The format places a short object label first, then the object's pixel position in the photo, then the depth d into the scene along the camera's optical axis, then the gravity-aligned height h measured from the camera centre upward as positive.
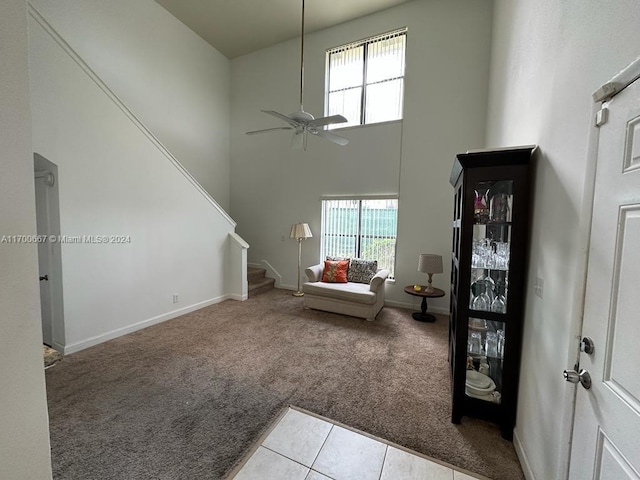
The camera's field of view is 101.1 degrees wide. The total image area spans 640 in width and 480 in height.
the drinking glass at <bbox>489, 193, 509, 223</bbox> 1.87 +0.14
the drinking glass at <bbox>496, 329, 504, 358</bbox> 1.96 -0.87
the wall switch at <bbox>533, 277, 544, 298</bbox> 1.58 -0.36
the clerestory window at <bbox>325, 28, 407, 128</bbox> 4.80 +2.79
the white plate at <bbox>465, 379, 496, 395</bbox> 1.99 -1.23
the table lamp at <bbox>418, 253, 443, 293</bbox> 3.95 -0.57
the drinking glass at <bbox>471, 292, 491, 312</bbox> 1.98 -0.57
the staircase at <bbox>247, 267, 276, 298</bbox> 5.33 -1.29
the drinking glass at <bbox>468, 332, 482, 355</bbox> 2.08 -0.92
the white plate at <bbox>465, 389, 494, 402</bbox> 1.98 -1.29
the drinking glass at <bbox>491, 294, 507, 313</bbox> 1.92 -0.57
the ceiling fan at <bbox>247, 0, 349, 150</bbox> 3.02 +1.21
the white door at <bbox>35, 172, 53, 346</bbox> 2.87 -0.38
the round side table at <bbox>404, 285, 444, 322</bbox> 3.98 -1.05
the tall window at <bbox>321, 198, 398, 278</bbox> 4.92 -0.10
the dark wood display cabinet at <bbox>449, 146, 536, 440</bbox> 1.79 -0.40
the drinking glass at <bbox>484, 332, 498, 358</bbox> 2.04 -0.92
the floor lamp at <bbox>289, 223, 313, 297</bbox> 5.21 -0.17
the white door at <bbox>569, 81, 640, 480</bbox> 0.85 -0.30
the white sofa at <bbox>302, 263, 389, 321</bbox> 4.01 -1.14
